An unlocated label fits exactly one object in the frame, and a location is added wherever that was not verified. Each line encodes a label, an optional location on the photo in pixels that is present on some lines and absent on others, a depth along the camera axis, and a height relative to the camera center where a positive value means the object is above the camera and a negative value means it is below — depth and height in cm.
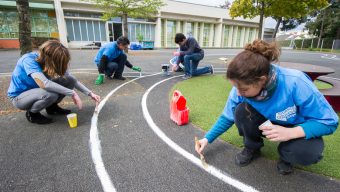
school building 2203 +302
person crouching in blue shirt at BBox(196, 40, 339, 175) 150 -46
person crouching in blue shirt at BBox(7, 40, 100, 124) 273 -49
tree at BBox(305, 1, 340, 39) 3109 +411
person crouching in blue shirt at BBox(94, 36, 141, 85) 587 -38
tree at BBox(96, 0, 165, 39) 1645 +328
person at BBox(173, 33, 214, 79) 684 -22
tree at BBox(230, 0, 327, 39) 923 +193
